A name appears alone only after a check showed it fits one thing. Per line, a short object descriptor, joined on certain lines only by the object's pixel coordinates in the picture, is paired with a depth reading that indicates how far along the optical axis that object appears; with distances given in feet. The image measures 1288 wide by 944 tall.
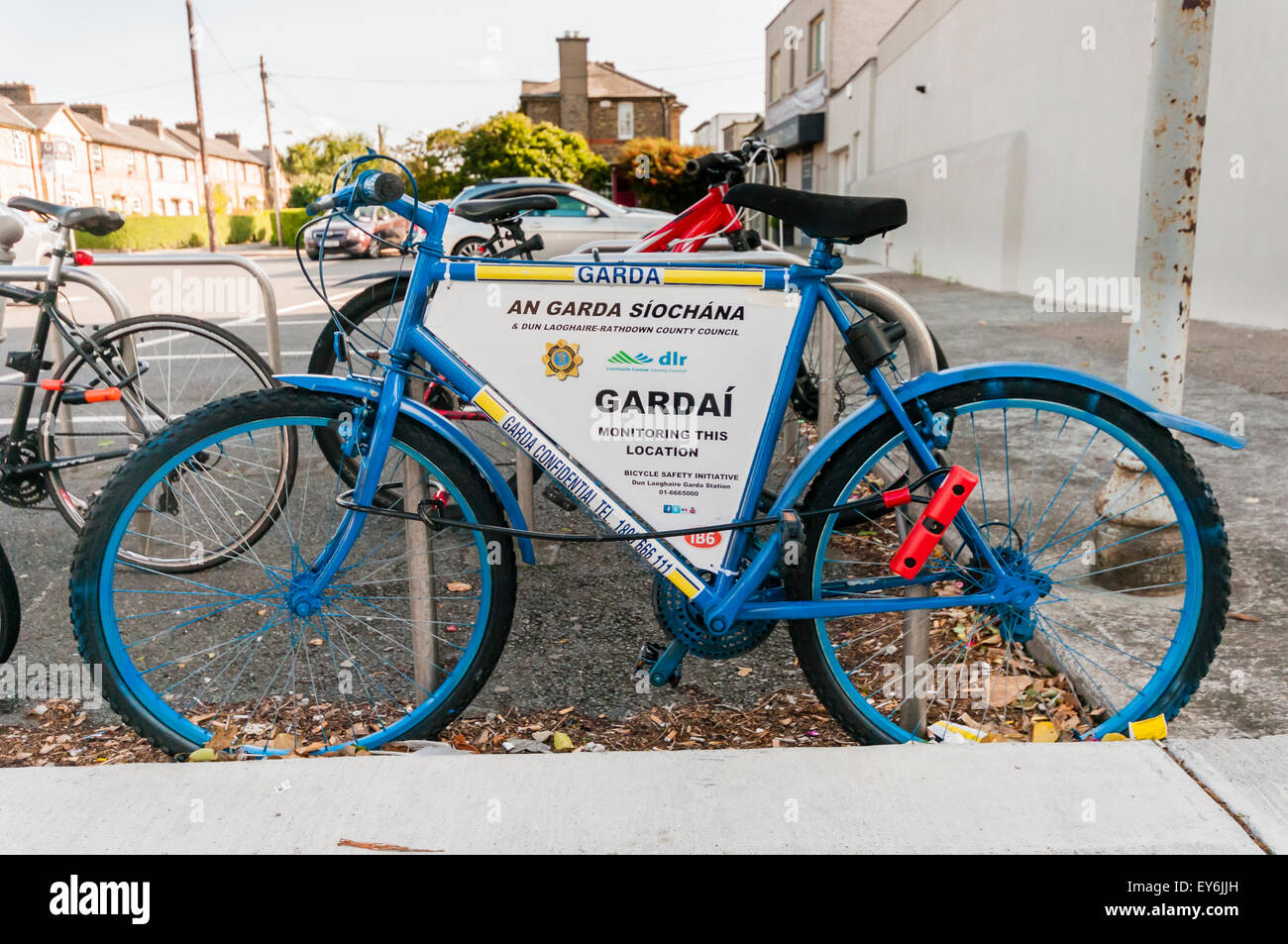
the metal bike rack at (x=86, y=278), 12.64
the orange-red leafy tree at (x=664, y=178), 133.18
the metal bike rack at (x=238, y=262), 13.93
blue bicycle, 8.06
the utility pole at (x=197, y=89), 126.45
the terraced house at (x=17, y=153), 180.75
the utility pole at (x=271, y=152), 171.42
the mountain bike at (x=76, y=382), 12.65
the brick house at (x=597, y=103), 194.90
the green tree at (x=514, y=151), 134.41
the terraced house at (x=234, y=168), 271.69
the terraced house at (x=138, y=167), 217.77
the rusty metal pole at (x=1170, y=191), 10.57
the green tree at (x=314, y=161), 246.06
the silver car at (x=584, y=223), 44.42
